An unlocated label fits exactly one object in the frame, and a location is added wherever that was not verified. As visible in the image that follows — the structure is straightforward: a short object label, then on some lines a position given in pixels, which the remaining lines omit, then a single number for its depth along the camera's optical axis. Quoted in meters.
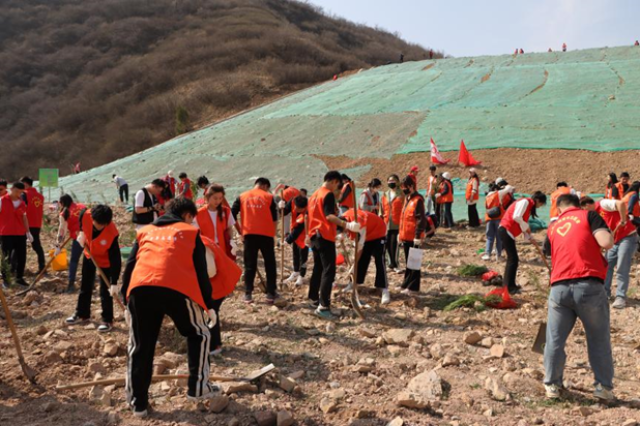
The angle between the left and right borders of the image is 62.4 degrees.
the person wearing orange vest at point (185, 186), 10.46
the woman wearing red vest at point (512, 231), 6.70
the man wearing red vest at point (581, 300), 3.94
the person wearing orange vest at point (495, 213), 8.41
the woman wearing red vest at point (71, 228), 7.17
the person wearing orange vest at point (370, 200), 9.33
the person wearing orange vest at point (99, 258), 5.50
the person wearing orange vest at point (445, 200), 11.30
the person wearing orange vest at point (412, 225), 6.89
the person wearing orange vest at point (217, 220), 5.69
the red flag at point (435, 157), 14.75
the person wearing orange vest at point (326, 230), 5.99
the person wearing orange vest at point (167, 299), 3.57
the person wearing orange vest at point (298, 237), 7.16
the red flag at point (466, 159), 14.48
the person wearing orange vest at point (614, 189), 8.98
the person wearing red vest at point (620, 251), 6.36
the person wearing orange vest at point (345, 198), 9.22
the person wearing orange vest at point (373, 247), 6.66
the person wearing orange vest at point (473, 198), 10.96
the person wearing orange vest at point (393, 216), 8.20
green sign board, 14.07
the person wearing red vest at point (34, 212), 8.23
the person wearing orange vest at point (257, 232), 6.32
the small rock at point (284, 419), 3.54
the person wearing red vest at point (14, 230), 7.50
